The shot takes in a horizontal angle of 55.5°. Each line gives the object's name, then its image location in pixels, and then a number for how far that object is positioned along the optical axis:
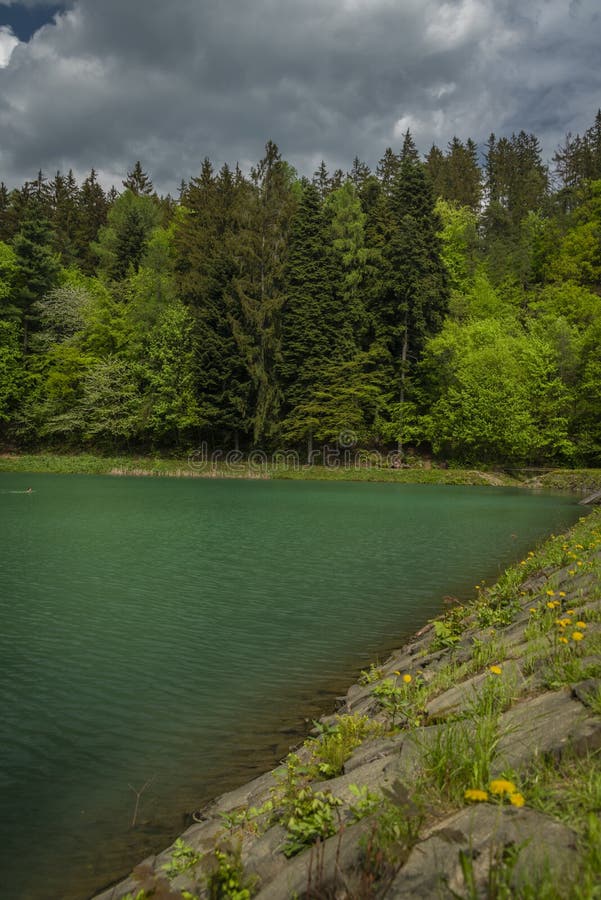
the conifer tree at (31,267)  58.41
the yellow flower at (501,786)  2.42
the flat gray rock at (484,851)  2.22
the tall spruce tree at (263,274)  50.88
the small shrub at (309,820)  3.15
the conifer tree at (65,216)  73.06
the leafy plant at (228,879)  3.03
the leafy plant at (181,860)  3.37
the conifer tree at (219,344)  50.75
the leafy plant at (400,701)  4.71
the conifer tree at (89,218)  76.38
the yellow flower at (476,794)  2.46
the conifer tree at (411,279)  51.88
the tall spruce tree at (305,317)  50.44
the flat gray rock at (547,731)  3.06
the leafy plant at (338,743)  4.21
